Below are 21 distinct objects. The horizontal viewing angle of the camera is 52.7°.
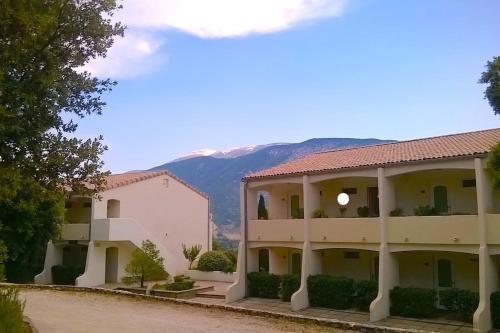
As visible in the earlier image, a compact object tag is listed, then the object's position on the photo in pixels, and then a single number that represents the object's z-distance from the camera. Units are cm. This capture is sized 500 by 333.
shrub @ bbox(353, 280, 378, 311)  2009
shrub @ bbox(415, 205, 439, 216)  1953
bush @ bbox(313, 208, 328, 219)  2247
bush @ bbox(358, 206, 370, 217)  2216
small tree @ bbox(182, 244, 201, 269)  3353
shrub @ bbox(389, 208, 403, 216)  2019
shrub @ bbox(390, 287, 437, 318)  1869
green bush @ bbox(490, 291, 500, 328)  1671
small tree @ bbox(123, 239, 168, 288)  2702
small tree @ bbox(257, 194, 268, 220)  2679
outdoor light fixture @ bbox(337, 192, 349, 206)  2192
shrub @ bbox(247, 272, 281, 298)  2373
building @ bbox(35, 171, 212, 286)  2939
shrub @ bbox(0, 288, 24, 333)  1020
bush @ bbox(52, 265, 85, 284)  2945
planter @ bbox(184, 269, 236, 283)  3120
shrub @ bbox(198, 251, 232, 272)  3200
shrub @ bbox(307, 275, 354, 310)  2078
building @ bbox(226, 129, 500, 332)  1791
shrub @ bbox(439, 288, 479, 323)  1777
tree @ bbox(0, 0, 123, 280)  994
